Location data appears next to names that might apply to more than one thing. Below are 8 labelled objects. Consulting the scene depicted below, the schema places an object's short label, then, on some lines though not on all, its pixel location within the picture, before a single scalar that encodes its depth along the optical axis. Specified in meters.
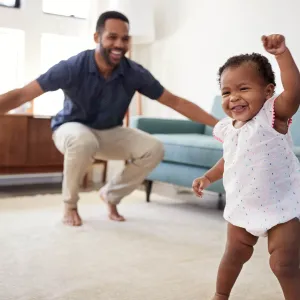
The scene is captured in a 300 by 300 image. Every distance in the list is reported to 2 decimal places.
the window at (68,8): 4.23
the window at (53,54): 4.21
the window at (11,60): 4.06
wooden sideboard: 3.39
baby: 1.19
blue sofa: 2.79
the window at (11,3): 3.98
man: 2.49
